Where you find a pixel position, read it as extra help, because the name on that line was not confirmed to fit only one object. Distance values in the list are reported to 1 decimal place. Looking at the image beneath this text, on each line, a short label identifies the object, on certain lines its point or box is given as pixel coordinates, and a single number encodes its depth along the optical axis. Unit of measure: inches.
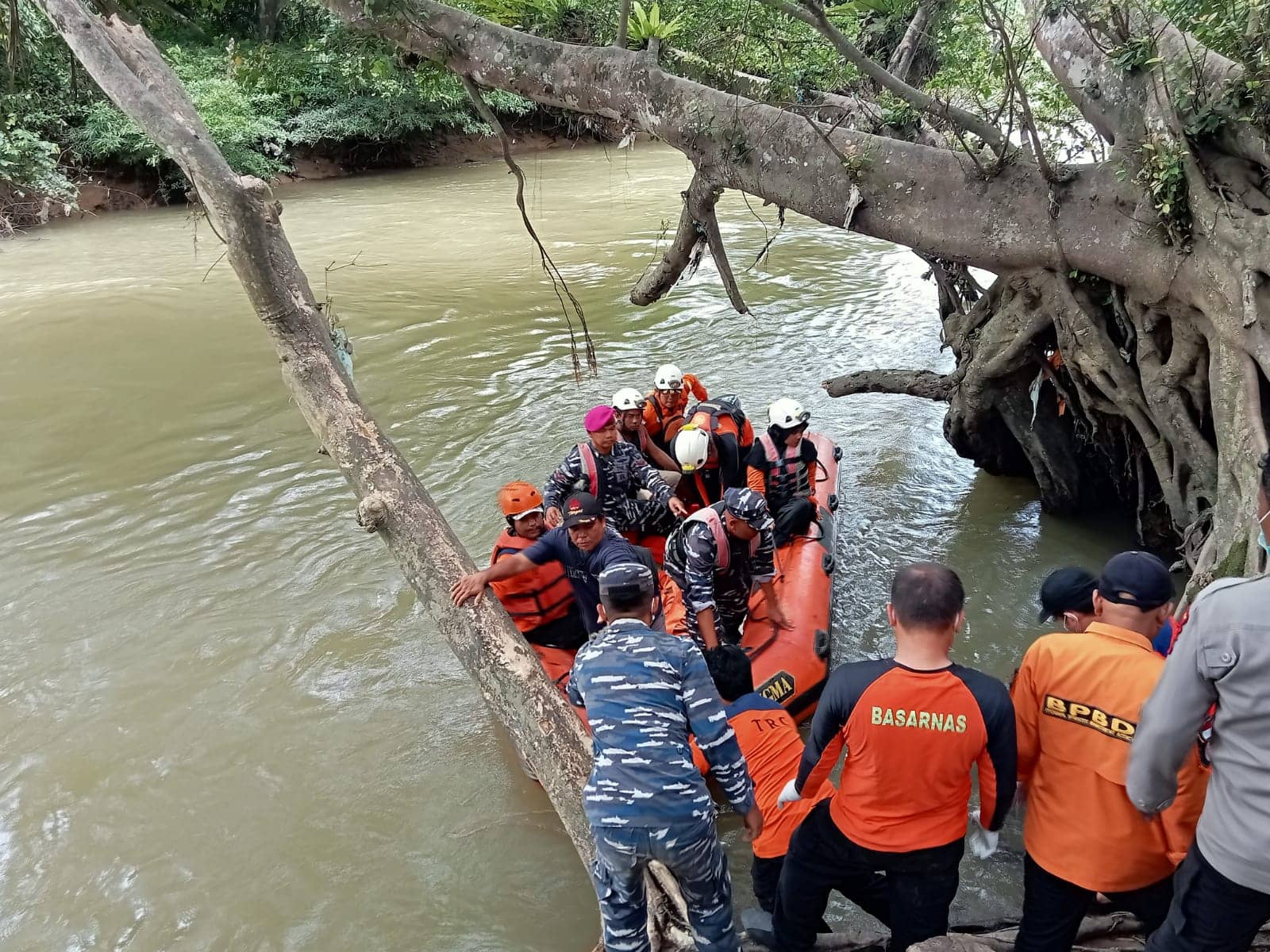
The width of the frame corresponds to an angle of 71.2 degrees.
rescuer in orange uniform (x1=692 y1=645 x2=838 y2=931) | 128.4
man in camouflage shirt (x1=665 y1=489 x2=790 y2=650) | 183.3
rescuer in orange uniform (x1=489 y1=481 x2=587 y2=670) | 188.7
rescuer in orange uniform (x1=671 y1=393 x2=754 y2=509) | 251.1
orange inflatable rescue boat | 193.6
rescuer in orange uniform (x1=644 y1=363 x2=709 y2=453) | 290.2
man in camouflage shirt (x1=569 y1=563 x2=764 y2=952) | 105.0
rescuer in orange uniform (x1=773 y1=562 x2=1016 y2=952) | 93.2
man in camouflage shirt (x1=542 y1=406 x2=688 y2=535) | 225.6
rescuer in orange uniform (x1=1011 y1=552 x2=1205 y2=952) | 90.4
